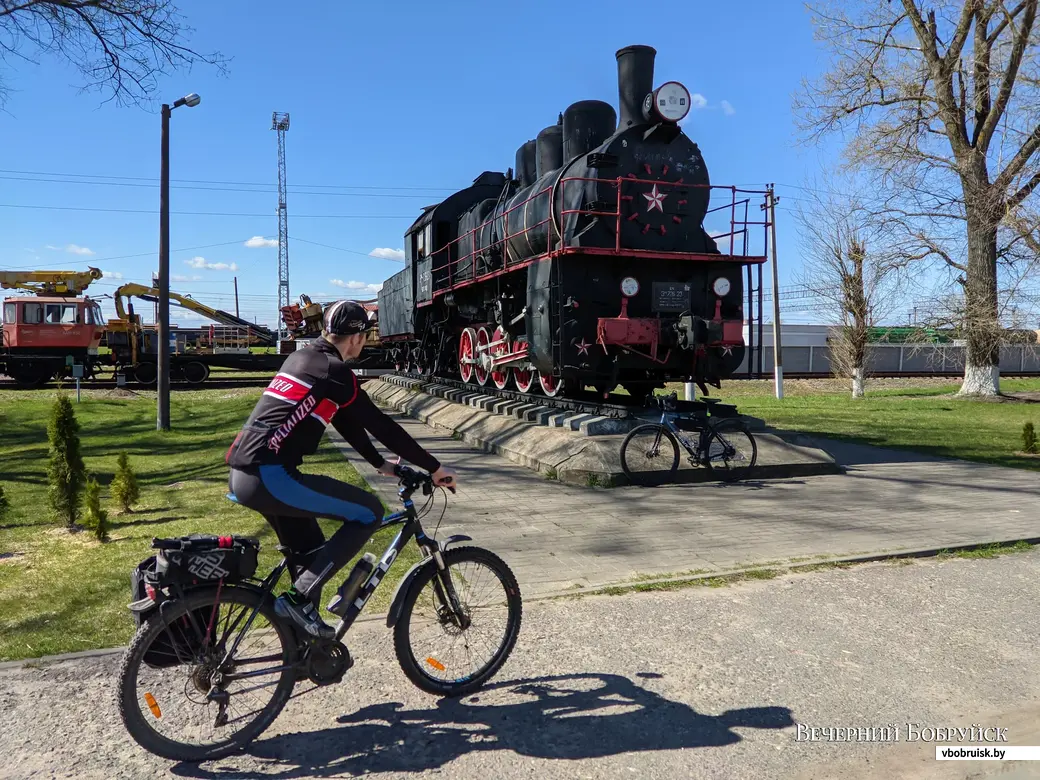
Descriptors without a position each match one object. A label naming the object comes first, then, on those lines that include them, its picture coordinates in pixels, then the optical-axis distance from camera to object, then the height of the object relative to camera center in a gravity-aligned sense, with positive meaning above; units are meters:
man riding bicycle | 3.21 -0.33
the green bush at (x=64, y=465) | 7.06 -0.80
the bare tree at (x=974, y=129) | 19.36 +6.99
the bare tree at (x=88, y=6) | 10.05 +5.17
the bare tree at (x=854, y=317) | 23.78 +1.93
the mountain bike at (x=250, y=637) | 3.01 -1.16
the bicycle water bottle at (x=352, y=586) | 3.45 -0.98
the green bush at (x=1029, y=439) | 11.16 -0.99
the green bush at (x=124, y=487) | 7.58 -1.08
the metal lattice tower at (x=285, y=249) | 59.75 +10.57
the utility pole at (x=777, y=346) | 22.28 +0.91
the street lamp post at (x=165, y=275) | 14.84 +2.14
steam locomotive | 10.09 +1.66
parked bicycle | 8.70 -0.87
